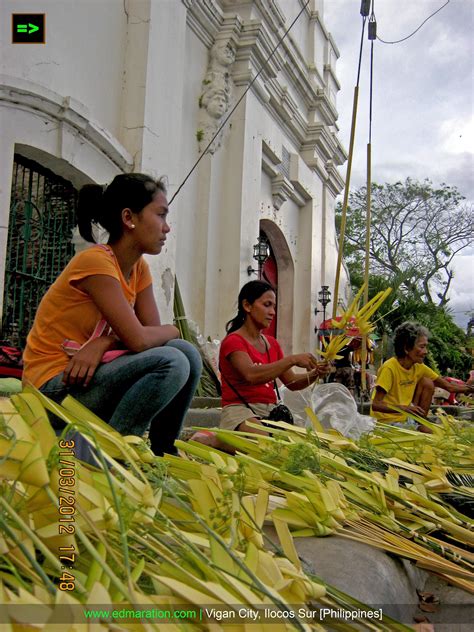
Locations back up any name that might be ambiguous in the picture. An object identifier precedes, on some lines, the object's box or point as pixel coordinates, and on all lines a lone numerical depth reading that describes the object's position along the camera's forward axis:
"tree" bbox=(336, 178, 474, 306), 26.45
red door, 9.91
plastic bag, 3.08
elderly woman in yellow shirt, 4.41
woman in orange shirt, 1.92
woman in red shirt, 2.97
